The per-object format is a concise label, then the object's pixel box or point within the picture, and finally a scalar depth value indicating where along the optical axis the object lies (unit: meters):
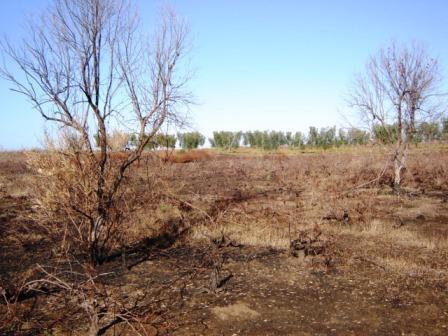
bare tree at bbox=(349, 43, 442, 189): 14.58
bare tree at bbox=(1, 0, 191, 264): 6.23
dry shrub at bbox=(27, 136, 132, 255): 6.27
